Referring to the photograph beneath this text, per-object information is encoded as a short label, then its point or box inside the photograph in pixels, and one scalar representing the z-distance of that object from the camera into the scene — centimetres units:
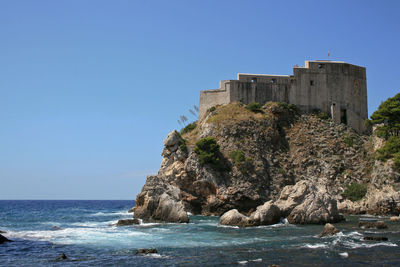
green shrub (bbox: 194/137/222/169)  4044
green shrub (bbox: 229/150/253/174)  4091
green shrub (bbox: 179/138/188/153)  4259
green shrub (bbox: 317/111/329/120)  4925
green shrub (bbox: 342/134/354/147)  4548
